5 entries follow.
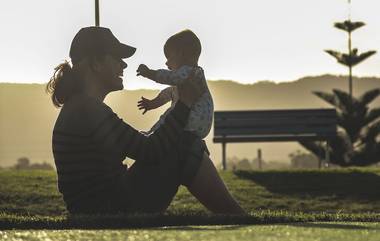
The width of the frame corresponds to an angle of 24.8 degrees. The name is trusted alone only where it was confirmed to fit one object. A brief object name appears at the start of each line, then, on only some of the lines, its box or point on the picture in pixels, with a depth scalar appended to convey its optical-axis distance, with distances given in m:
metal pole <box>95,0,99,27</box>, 10.78
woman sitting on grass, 4.37
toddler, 4.86
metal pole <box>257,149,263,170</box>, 28.03
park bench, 17.77
